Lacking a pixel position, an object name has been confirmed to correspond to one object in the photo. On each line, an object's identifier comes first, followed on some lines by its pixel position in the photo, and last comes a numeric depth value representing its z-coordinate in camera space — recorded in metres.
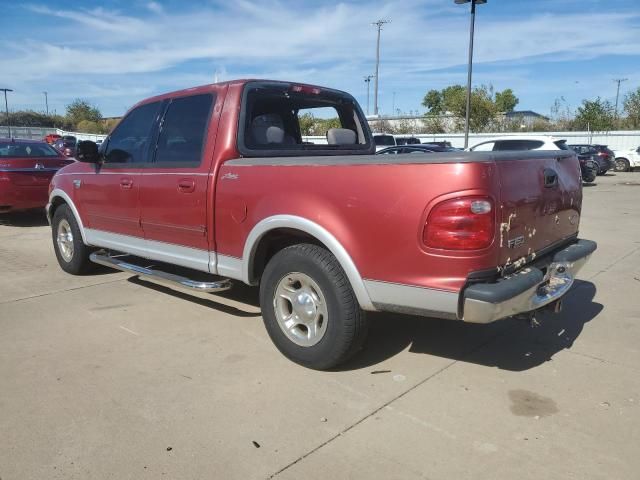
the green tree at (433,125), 47.41
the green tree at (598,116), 42.56
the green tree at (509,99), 86.12
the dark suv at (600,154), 23.77
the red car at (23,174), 9.27
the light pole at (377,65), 56.04
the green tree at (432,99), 88.19
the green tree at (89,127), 64.19
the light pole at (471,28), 16.66
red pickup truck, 2.84
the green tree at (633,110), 44.22
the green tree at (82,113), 78.20
